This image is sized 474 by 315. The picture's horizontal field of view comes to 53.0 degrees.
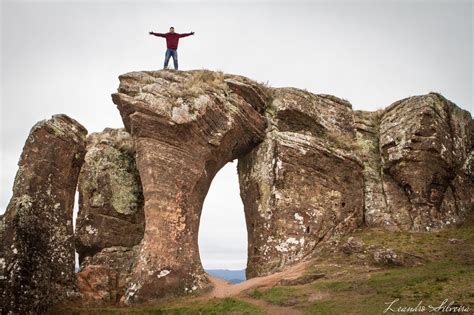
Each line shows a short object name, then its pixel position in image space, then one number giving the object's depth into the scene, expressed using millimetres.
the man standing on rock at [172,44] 34062
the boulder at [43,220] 22734
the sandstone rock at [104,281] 25656
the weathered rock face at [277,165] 27375
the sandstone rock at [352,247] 25734
